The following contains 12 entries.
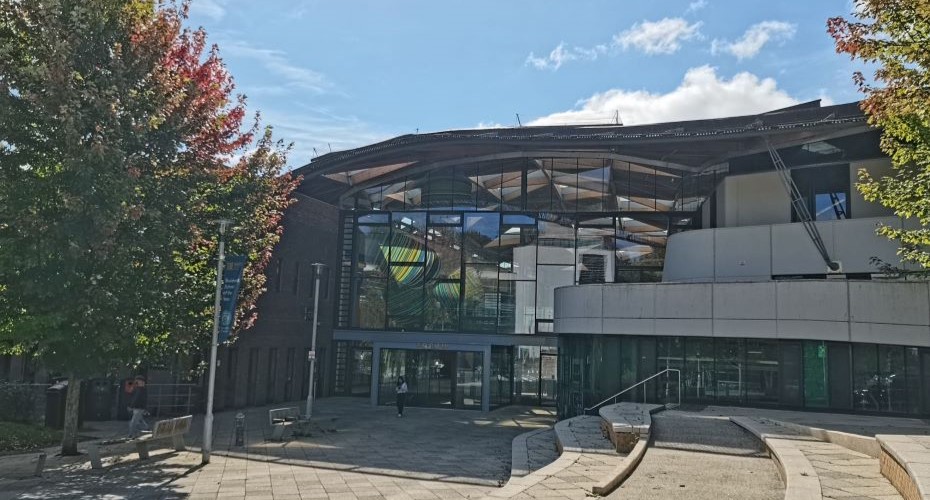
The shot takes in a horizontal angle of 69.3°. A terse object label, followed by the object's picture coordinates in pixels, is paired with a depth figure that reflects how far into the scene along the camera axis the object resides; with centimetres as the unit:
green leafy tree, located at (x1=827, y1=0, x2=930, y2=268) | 1152
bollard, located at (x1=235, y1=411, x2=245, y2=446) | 1817
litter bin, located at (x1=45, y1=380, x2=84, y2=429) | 1978
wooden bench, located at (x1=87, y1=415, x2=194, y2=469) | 1423
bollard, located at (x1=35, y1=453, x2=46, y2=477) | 1337
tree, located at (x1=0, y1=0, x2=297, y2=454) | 1370
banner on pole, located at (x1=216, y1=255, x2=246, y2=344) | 1694
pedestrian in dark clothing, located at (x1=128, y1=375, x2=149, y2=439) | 1850
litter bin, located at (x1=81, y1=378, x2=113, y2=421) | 2241
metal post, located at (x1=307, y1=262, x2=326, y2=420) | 2345
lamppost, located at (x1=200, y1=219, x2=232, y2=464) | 1541
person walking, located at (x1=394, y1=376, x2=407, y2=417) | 2655
